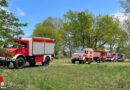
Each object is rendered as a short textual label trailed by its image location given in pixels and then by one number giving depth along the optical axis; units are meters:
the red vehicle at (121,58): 49.34
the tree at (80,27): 44.06
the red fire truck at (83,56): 24.31
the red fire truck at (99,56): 34.78
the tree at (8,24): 5.45
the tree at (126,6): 14.48
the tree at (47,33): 45.06
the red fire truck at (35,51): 14.70
